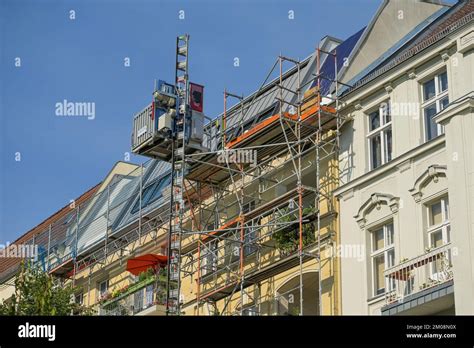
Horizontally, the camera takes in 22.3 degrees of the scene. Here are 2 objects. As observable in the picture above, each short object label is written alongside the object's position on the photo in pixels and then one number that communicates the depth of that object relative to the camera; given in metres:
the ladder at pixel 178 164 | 33.62
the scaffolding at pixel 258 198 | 30.47
